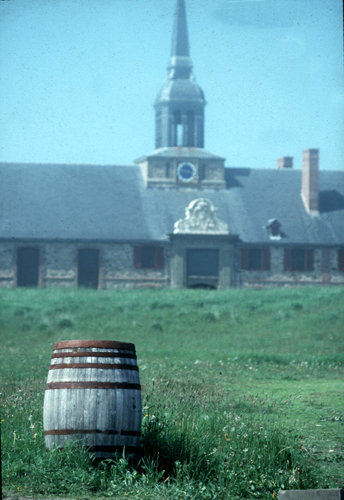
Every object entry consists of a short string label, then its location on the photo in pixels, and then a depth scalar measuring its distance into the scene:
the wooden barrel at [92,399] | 11.28
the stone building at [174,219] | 71.44
